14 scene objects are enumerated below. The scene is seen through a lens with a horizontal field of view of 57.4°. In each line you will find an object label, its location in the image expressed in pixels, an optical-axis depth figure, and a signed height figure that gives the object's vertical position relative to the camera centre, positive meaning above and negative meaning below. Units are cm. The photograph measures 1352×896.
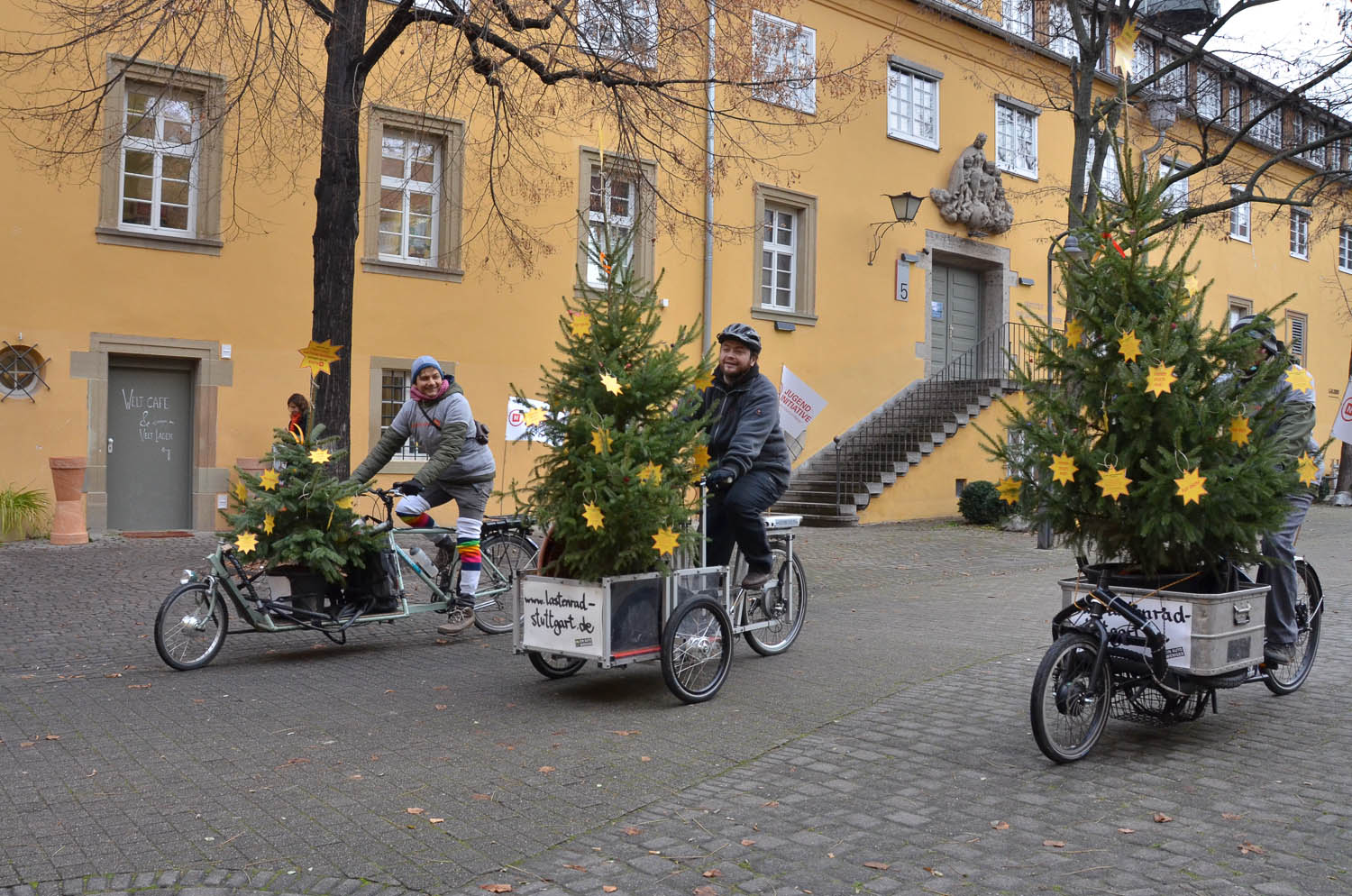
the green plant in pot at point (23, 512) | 1332 -49
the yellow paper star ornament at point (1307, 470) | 561 +13
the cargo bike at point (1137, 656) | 509 -70
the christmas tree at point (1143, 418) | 538 +34
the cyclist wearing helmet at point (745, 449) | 684 +21
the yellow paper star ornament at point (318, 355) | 788 +77
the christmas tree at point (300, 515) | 738 -25
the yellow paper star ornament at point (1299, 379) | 579 +57
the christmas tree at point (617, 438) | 622 +22
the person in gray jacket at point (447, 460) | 802 +12
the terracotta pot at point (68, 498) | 1358 -32
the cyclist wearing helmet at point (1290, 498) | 567 +2
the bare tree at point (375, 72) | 1110 +402
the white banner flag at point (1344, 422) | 1048 +69
